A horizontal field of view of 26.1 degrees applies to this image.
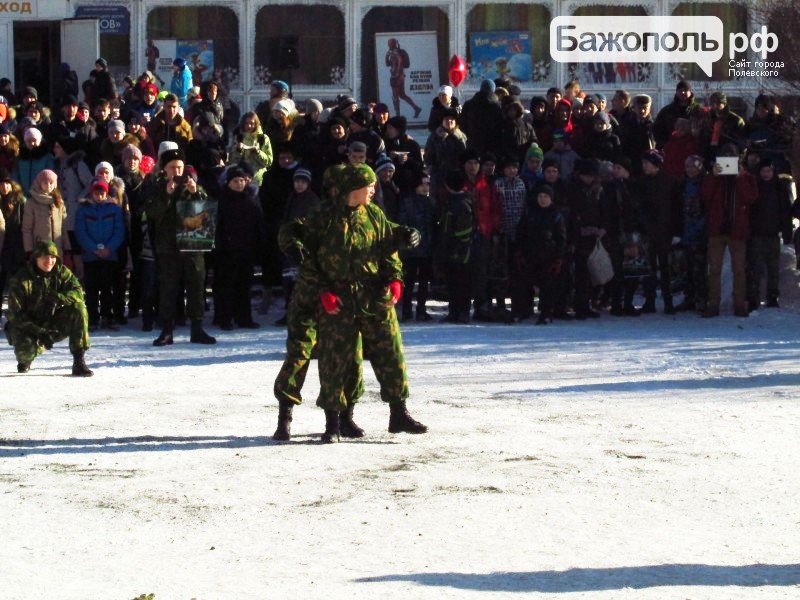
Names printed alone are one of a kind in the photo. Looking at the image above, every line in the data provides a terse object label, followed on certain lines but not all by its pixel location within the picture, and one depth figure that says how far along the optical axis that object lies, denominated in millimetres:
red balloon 23359
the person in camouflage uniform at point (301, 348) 10375
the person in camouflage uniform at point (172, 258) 15172
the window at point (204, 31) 24484
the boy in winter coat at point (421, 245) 16953
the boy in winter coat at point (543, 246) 17062
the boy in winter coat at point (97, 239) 16219
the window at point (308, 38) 24750
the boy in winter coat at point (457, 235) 16828
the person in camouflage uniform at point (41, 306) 13461
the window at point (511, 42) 24984
